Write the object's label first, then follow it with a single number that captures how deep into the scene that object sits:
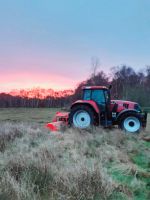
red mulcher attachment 8.59
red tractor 9.27
